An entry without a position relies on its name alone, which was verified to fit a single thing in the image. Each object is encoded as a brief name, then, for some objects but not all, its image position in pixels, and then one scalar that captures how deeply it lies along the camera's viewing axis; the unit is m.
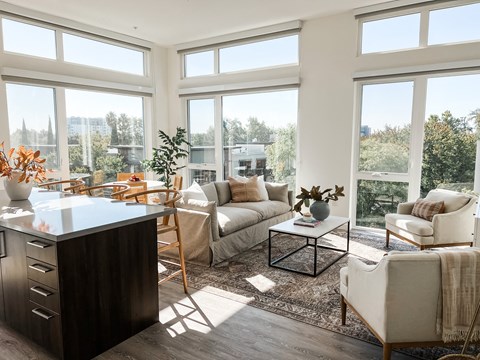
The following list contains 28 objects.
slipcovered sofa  3.86
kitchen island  2.05
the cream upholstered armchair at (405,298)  1.87
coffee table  3.66
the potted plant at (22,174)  2.83
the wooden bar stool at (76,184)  3.53
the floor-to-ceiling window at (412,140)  4.54
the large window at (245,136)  5.99
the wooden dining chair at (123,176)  5.87
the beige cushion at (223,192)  5.06
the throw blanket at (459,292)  1.83
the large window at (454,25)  4.39
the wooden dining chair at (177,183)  5.84
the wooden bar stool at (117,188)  3.08
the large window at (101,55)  5.59
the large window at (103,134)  5.71
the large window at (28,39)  4.83
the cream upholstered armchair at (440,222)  3.80
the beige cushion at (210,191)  4.80
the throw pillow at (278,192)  5.41
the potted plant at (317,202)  4.15
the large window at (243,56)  5.79
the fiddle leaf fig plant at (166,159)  6.30
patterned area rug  2.69
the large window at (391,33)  4.78
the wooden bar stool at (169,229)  3.01
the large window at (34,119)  4.91
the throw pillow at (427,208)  4.01
